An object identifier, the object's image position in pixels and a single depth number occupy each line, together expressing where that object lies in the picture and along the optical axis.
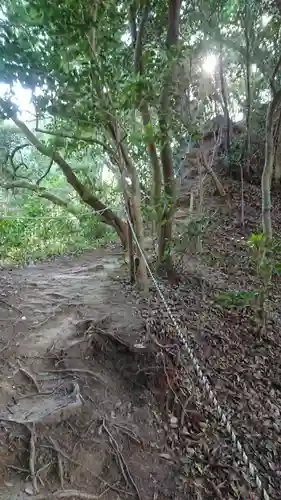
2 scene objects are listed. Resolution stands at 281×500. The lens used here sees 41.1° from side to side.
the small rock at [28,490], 2.26
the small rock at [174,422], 3.20
